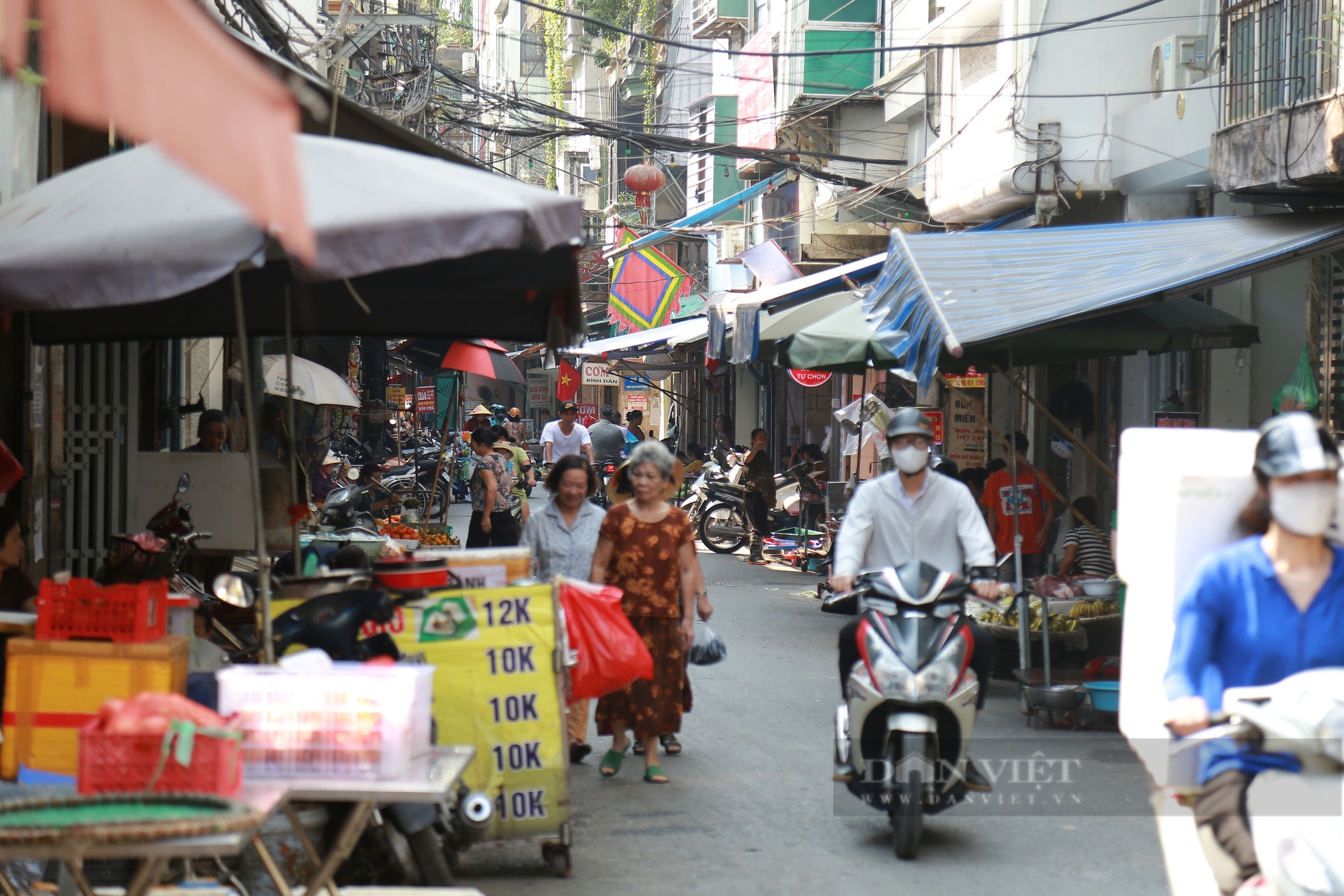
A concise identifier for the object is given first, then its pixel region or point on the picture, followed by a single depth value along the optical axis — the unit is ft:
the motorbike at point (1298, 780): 10.66
